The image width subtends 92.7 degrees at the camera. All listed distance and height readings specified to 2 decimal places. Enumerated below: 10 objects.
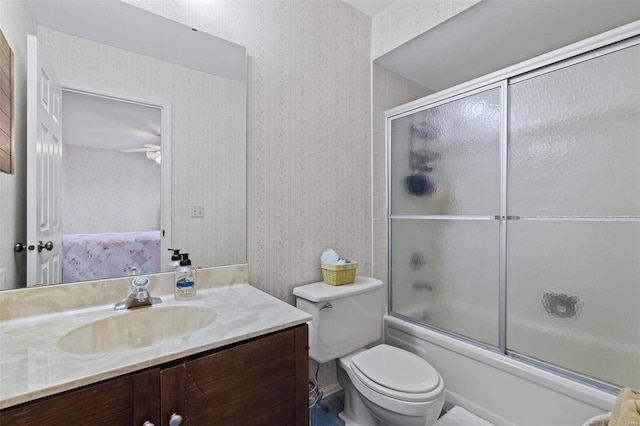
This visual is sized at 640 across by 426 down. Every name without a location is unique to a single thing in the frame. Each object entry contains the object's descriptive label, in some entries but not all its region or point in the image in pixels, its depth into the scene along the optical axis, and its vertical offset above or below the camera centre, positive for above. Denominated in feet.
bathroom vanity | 2.15 -1.29
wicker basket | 5.54 -1.12
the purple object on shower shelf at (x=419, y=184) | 6.55 +0.62
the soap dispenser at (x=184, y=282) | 4.08 -0.94
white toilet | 4.20 -2.43
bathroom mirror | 3.60 +1.63
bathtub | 4.37 -2.81
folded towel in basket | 3.13 -2.08
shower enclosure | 4.22 -0.02
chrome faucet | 3.63 -1.03
